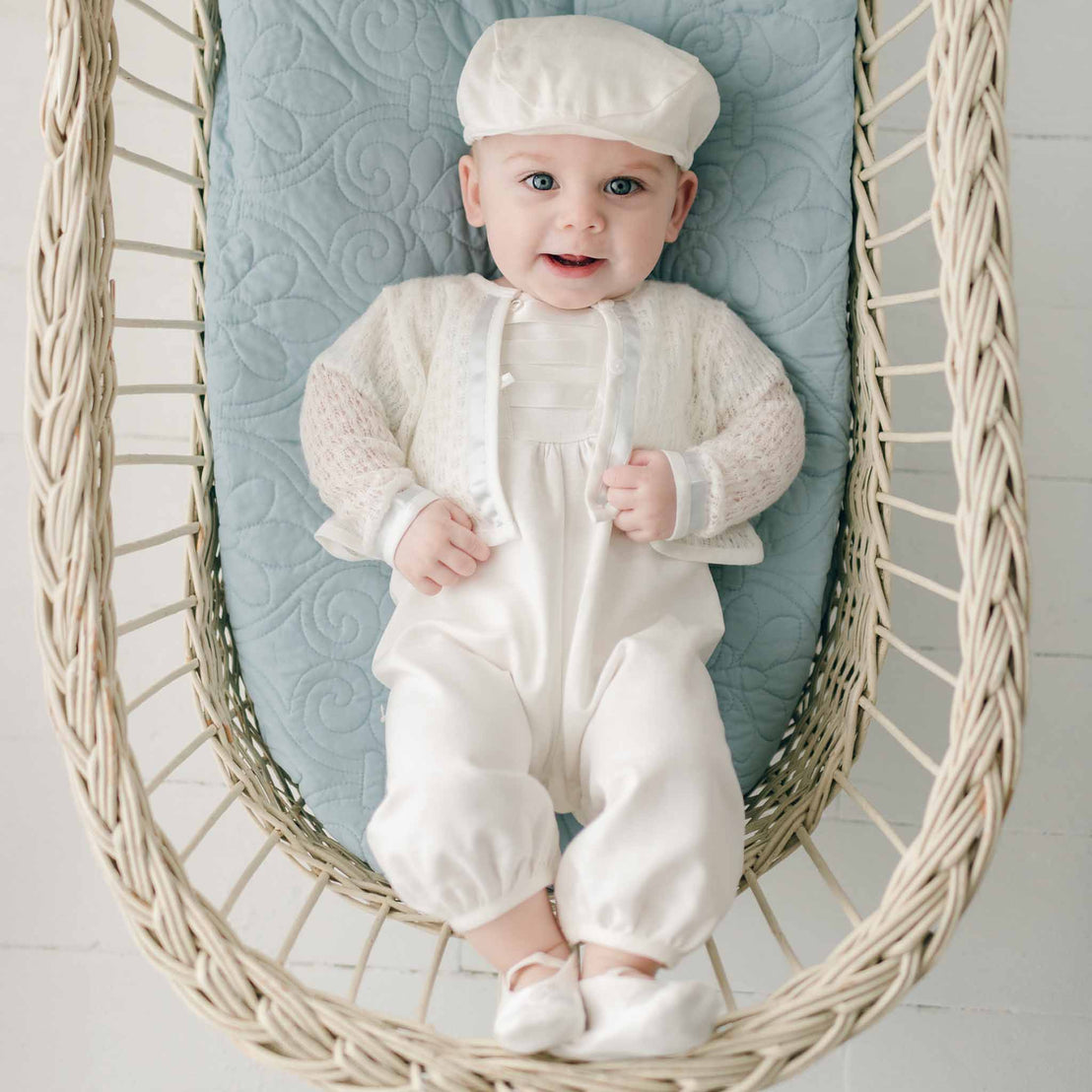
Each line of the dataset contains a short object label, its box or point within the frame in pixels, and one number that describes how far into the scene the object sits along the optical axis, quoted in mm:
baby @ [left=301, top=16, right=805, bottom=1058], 885
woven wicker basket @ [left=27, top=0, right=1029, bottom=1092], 804
